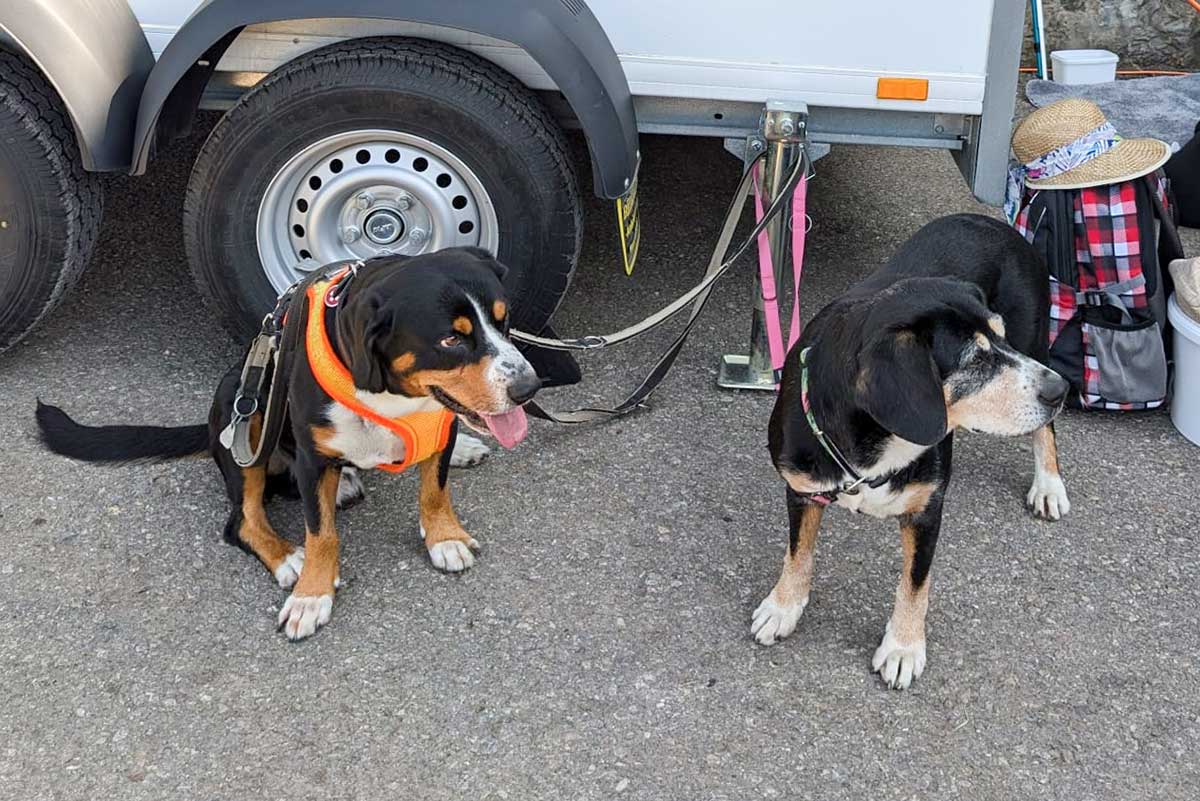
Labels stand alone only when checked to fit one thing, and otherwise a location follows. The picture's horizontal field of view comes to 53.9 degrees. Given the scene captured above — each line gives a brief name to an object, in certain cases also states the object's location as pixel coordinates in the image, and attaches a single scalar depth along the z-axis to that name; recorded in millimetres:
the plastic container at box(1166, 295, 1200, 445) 3768
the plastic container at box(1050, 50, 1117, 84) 6941
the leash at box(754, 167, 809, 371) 3658
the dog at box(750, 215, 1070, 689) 2334
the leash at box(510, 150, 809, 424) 3449
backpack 3822
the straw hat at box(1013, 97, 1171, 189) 3783
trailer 3480
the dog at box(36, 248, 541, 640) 2541
